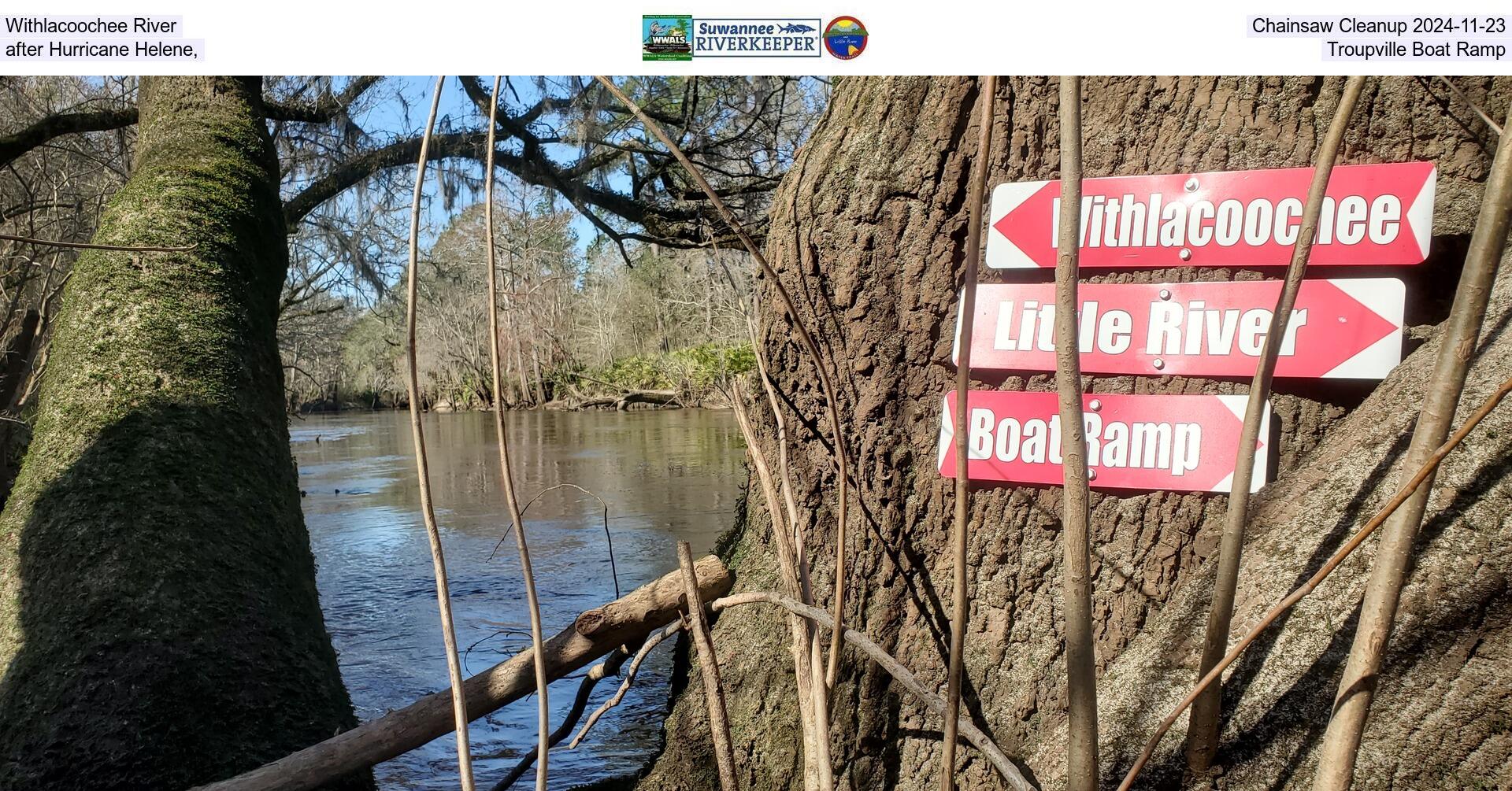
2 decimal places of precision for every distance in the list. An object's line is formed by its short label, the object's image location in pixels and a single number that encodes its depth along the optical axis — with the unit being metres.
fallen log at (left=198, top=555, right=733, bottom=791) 2.48
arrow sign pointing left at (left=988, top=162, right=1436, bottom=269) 2.06
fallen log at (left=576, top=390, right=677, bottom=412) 26.67
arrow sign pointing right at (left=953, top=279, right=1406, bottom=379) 2.08
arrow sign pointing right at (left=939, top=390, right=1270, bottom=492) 2.16
